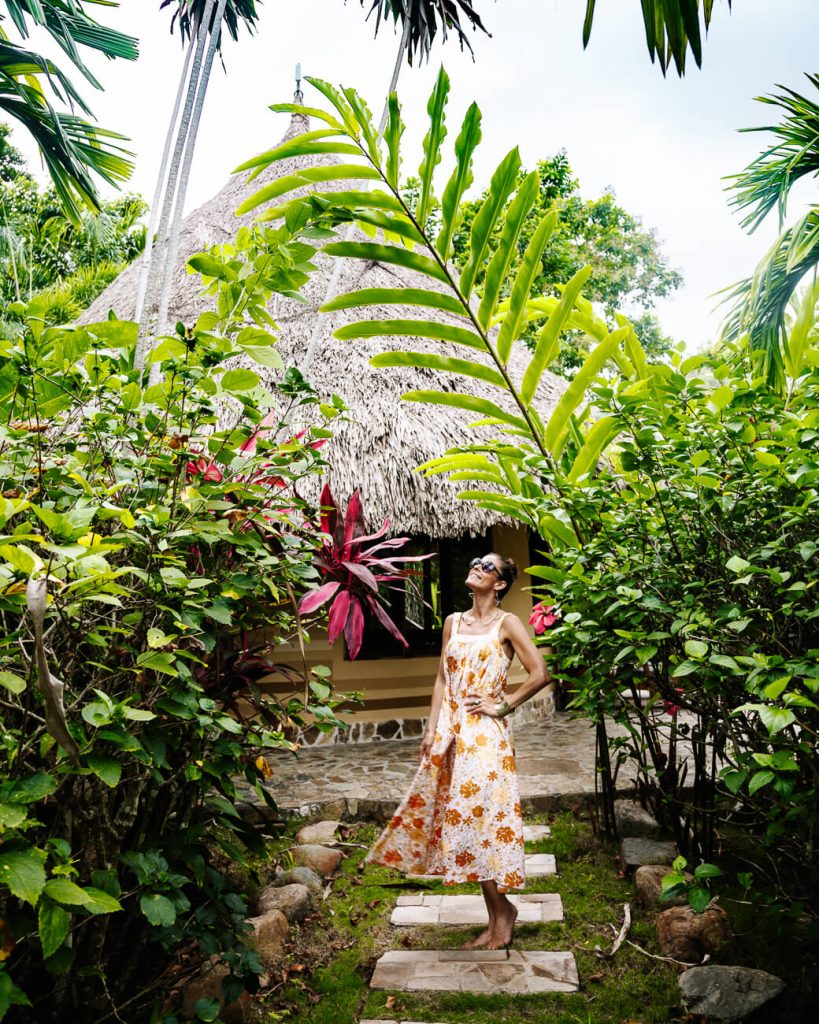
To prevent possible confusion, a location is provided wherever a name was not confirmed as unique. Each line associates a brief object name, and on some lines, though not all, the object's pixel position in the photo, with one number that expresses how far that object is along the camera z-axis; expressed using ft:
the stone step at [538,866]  11.27
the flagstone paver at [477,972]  8.00
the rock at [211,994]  7.06
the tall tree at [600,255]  46.78
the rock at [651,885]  9.46
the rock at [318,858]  11.65
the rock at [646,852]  10.50
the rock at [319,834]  12.71
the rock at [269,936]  8.43
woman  8.75
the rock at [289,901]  9.62
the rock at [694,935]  8.09
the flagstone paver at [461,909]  9.89
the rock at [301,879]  10.79
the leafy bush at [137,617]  4.47
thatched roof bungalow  19.43
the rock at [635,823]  11.54
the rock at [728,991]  6.70
